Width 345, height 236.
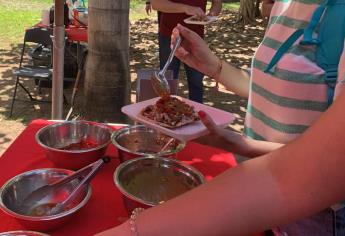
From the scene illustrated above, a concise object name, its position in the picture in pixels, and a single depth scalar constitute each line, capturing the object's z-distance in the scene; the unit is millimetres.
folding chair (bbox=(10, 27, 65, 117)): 4922
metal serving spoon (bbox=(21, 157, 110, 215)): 1357
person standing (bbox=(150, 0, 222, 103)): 3777
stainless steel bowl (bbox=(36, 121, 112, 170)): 1612
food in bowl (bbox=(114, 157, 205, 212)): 1419
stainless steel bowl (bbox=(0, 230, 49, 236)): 1174
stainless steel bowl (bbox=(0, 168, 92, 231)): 1231
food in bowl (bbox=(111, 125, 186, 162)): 1797
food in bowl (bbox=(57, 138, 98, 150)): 1739
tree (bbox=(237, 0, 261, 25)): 10719
